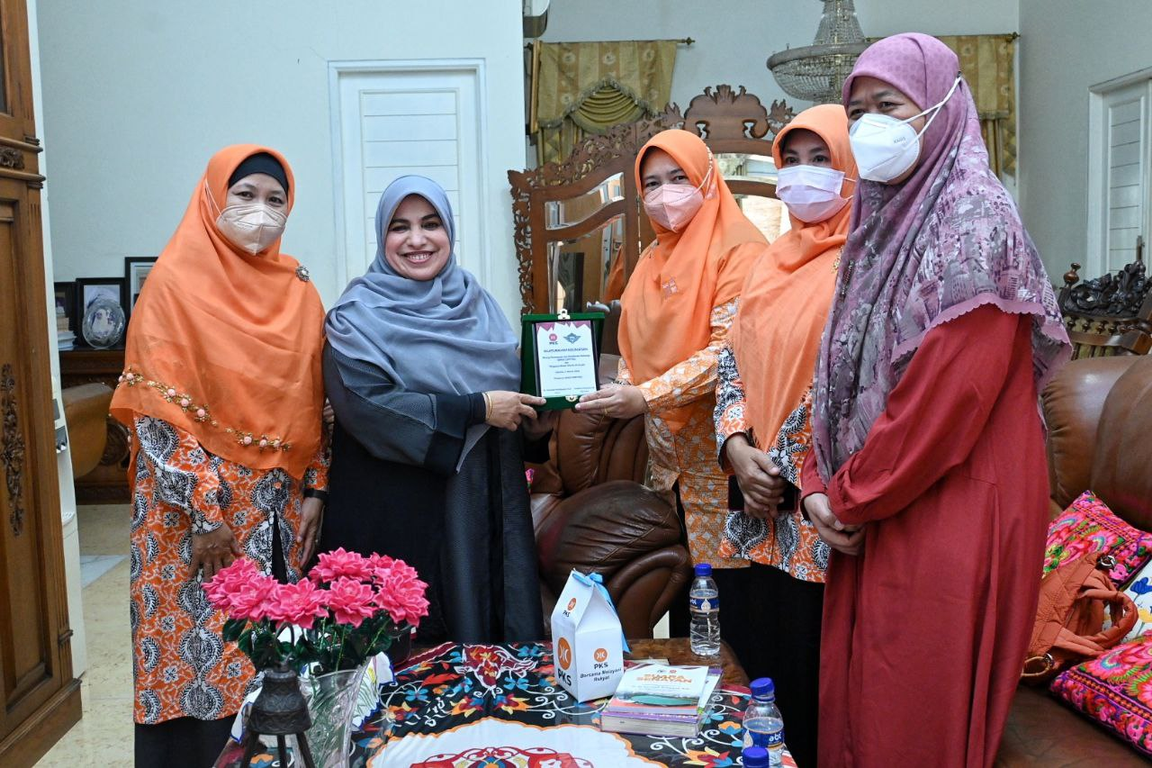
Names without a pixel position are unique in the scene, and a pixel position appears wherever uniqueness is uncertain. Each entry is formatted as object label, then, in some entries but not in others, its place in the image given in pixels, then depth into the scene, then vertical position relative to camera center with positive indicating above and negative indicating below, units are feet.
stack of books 5.10 -2.06
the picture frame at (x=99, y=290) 17.75 +0.22
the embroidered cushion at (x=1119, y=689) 5.38 -2.20
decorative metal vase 3.79 -1.51
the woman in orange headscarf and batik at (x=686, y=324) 7.36 -0.24
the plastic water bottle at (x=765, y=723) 4.77 -2.01
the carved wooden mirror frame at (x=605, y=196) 16.12 +1.54
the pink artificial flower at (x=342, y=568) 4.76 -1.23
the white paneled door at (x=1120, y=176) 19.63 +2.17
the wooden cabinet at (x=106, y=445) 18.26 -2.46
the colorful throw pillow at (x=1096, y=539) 6.38 -1.61
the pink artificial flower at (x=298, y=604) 4.04 -1.19
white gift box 5.49 -1.84
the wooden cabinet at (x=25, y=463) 8.84 -1.40
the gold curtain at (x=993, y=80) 24.61 +4.90
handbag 6.09 -1.98
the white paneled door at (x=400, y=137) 16.03 +2.49
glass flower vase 4.25 -1.71
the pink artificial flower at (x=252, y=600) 4.01 -1.16
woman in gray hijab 7.01 -0.94
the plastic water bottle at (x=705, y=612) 6.26 -1.94
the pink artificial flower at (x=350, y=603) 4.20 -1.23
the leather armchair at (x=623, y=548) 8.35 -2.06
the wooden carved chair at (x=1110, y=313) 10.07 -0.30
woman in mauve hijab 4.97 -0.66
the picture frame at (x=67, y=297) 17.84 +0.12
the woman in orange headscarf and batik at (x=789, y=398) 6.41 -0.68
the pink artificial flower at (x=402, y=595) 4.42 -1.27
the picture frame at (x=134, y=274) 17.40 +0.49
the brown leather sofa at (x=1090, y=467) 5.49 -1.24
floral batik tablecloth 4.86 -2.15
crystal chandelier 20.06 +4.54
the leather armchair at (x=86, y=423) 15.37 -1.81
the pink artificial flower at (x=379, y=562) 4.81 -1.23
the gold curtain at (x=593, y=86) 24.64 +4.96
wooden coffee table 5.88 -2.15
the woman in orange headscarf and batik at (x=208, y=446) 6.72 -0.96
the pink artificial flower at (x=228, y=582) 4.12 -1.13
